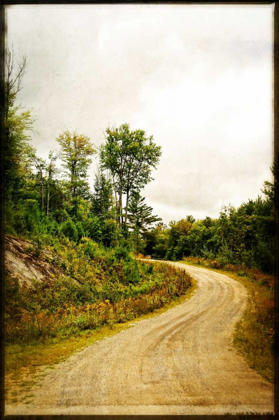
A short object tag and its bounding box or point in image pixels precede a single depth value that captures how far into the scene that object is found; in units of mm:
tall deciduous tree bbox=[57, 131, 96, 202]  12951
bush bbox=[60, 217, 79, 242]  13328
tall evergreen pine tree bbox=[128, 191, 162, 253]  18500
